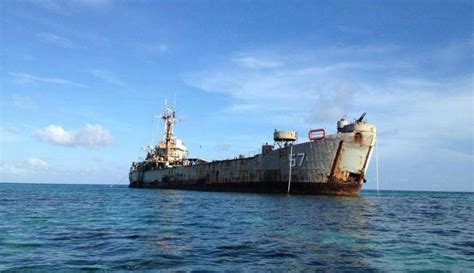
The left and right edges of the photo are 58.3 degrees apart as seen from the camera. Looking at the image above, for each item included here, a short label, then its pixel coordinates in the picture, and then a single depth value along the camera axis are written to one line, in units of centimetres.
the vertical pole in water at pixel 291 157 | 5156
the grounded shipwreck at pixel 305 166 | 4856
